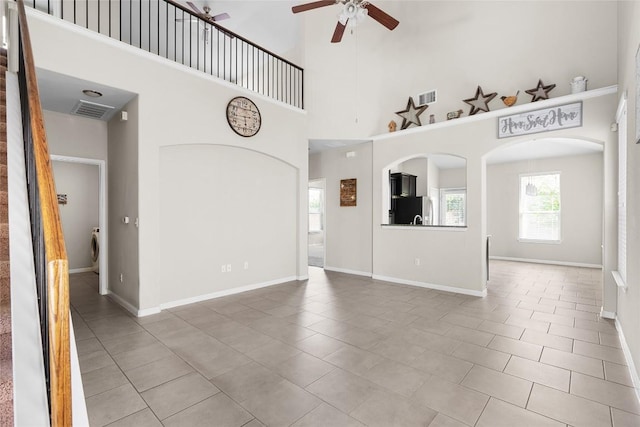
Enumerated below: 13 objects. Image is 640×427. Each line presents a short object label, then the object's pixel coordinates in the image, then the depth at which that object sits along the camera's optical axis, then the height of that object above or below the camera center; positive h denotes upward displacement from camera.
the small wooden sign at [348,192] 6.55 +0.40
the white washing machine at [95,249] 6.43 -0.77
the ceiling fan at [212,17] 5.42 +3.40
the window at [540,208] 7.85 +0.06
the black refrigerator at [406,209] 7.57 +0.04
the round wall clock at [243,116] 4.71 +1.47
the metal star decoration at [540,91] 4.43 +1.70
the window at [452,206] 9.37 +0.14
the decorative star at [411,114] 5.73 +1.79
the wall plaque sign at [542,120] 4.07 +1.23
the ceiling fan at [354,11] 3.97 +2.56
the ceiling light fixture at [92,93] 3.71 +1.43
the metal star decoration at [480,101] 4.92 +1.76
